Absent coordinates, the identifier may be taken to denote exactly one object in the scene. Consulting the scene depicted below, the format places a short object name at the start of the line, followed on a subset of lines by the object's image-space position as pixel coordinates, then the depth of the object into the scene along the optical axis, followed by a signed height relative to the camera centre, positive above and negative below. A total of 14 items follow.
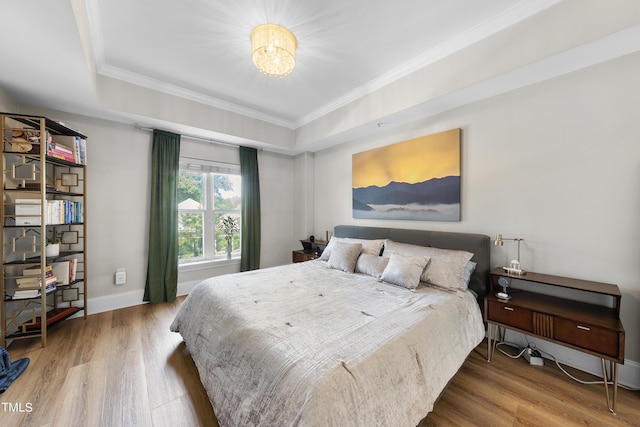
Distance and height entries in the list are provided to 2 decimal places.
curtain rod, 3.18 +1.14
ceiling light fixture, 1.88 +1.32
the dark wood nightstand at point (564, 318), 1.56 -0.76
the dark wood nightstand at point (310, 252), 3.98 -0.66
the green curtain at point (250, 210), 4.07 +0.06
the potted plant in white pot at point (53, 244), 2.47 -0.32
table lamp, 2.09 -0.46
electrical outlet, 3.10 -0.82
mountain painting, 2.66 +0.43
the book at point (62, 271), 2.57 -0.63
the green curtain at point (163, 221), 3.27 -0.10
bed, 1.07 -0.72
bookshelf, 2.21 -0.14
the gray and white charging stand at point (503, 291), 2.02 -0.68
